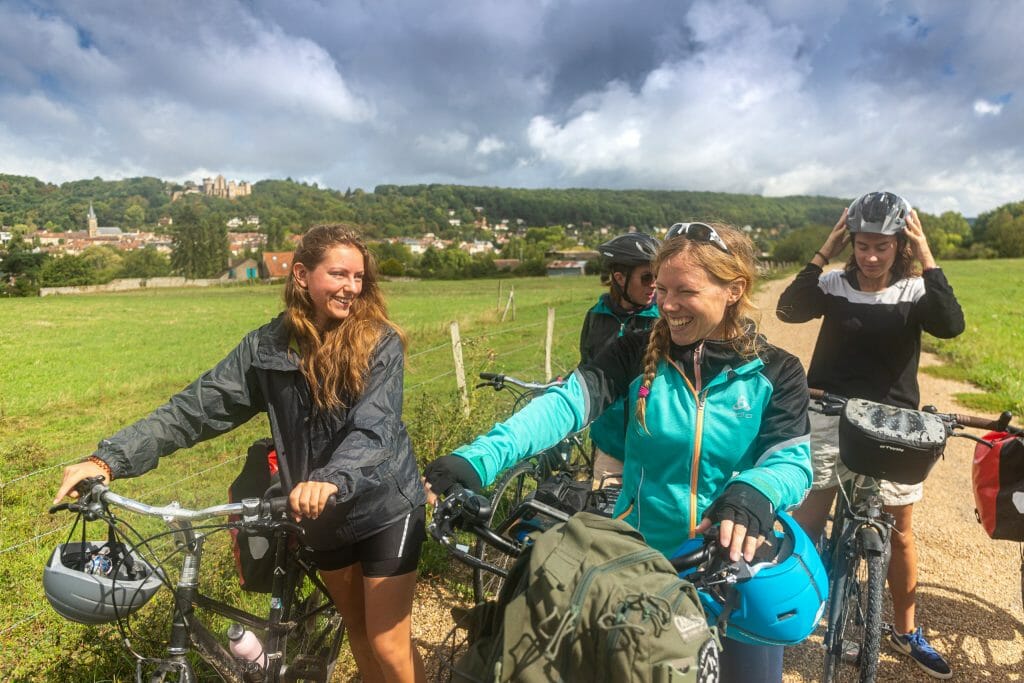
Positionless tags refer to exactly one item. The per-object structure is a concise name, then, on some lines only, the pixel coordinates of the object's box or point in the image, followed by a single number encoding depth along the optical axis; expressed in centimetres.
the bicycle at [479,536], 137
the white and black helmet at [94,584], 183
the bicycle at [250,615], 188
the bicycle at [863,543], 232
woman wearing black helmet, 360
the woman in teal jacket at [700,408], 177
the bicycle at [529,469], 330
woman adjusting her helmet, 288
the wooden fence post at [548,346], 704
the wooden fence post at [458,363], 595
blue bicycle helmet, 145
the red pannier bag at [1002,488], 245
